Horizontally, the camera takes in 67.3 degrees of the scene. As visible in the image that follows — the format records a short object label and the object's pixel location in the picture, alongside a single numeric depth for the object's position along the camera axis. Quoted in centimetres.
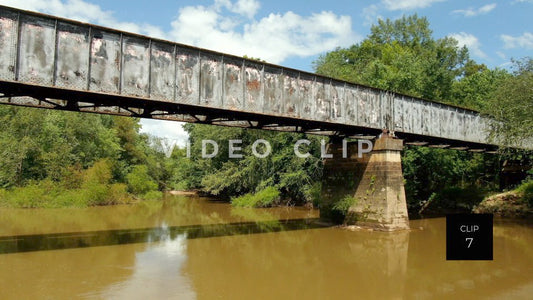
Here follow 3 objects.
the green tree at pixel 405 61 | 3077
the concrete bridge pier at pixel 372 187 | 1917
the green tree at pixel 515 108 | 1981
